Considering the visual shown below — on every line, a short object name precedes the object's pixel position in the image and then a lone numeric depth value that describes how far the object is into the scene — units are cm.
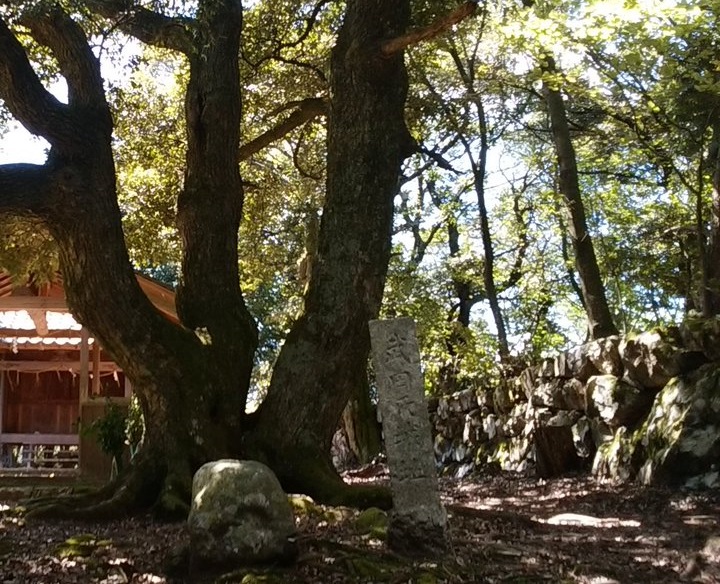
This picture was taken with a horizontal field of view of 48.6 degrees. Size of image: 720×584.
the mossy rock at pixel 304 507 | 687
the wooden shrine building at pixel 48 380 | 1335
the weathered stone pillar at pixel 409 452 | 532
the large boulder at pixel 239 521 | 504
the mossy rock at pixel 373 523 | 611
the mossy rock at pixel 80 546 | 564
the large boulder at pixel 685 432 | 837
